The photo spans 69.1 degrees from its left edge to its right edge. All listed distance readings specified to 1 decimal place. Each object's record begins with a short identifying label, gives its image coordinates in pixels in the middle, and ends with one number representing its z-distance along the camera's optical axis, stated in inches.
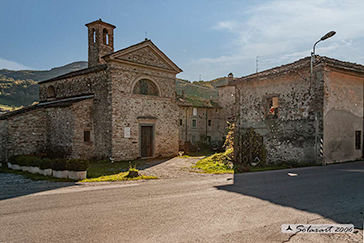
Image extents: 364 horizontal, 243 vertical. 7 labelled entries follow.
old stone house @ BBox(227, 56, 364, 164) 526.6
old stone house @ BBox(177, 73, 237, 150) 1244.5
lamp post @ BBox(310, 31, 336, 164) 490.7
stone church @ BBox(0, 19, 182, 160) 668.7
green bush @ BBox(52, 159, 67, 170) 429.5
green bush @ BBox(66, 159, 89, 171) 416.5
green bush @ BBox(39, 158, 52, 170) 452.3
